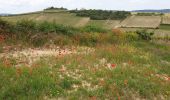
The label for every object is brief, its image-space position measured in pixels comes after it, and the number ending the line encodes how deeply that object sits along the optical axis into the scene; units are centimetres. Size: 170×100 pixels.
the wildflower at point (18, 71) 887
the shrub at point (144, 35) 2011
